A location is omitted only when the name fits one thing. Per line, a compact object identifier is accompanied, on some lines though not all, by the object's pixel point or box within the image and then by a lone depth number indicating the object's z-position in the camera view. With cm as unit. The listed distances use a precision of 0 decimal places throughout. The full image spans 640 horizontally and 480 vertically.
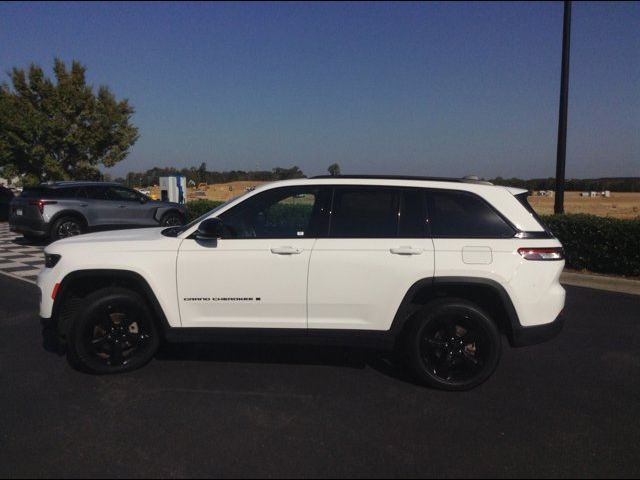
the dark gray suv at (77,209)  1200
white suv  412
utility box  1861
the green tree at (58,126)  2245
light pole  1052
